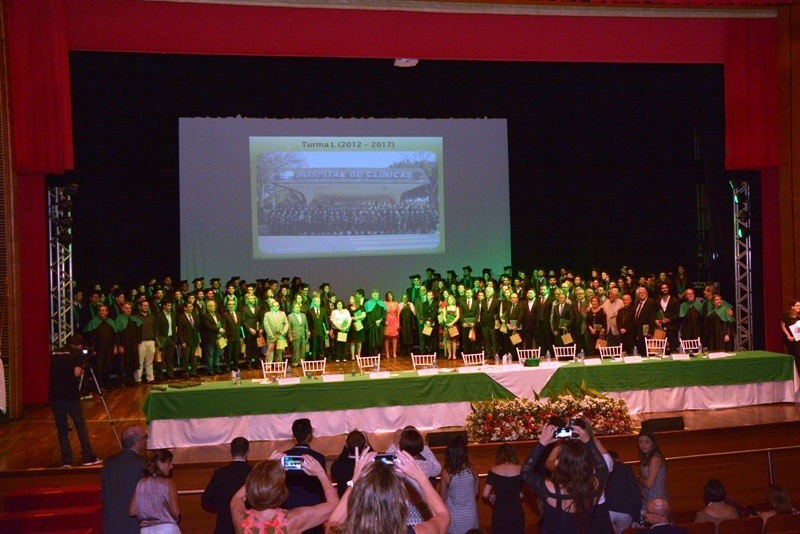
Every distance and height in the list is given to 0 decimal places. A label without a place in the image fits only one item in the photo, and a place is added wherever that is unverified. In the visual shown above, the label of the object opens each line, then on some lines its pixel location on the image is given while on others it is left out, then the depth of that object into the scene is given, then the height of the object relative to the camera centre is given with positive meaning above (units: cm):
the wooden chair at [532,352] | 1081 -105
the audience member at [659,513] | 509 -147
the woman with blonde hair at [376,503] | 270 -73
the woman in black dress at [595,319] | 1462 -83
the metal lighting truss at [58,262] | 1191 +32
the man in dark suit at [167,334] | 1401 -87
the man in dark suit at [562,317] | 1507 -80
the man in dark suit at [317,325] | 1564 -88
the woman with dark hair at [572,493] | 434 -115
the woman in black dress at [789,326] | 1180 -87
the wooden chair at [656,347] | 1141 -105
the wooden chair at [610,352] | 1136 -111
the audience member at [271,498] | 363 -94
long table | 942 -141
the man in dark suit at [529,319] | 1555 -84
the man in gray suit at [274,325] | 1439 -78
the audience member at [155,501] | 522 -135
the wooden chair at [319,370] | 1025 -115
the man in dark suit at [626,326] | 1417 -93
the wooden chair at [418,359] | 1088 -112
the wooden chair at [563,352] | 1478 -141
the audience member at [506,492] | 537 -140
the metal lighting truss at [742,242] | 1407 +44
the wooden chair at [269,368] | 1083 -121
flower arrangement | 875 -150
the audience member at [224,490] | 491 -122
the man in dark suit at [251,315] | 1484 -63
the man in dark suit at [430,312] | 1612 -71
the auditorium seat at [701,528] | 516 -158
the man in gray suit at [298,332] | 1492 -95
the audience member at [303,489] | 496 -124
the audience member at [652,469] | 605 -143
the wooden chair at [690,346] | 1152 -108
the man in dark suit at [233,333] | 1474 -91
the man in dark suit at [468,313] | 1584 -72
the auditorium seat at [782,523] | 516 -156
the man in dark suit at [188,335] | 1419 -90
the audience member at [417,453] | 428 -118
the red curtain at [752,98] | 1312 +266
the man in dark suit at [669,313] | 1378 -71
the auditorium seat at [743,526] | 517 -158
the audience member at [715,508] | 555 -157
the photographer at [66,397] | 849 -115
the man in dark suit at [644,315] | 1387 -74
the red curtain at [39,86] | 1083 +257
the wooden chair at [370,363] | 1053 -110
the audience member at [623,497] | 565 -151
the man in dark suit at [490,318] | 1583 -82
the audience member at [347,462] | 562 -124
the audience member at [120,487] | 577 -139
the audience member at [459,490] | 529 -135
